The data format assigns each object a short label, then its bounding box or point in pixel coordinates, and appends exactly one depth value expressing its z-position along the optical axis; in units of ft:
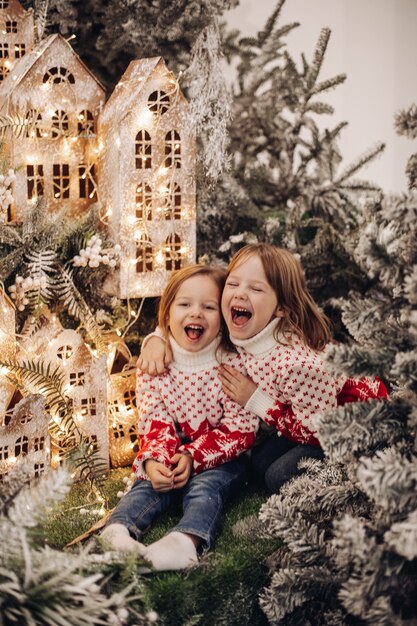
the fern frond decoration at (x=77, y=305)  8.68
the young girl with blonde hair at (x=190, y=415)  8.00
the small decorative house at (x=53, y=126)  8.60
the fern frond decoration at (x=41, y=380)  8.14
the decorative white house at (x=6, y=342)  8.02
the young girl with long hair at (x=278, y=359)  8.16
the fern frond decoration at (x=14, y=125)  8.21
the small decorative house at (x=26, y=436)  8.05
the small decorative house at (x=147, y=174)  8.93
